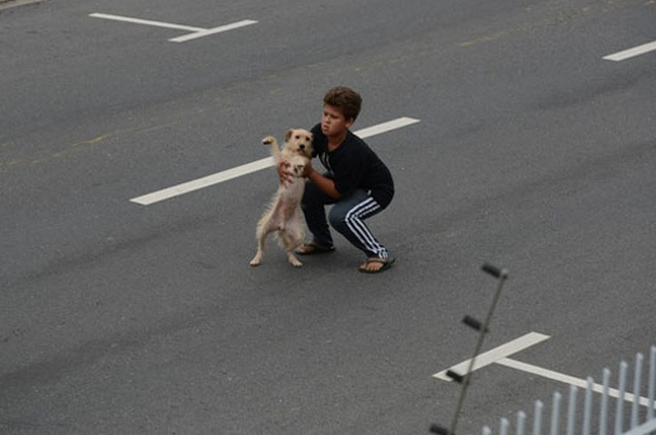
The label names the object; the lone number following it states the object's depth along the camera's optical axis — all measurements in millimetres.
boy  10773
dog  10750
